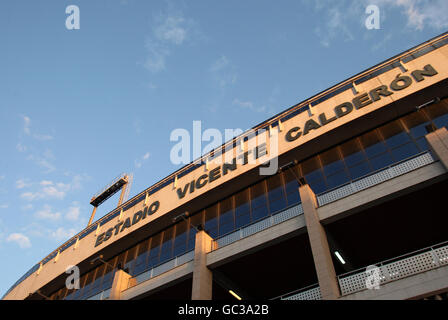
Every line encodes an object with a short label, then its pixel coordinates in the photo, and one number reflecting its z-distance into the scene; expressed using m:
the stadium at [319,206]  15.66
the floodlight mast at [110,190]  40.53
